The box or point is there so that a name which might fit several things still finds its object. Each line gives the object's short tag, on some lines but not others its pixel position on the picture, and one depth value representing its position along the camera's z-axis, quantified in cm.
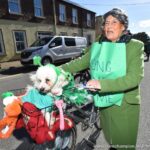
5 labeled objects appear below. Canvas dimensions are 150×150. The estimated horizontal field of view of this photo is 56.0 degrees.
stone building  1091
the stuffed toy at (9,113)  136
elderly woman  114
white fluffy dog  128
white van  887
